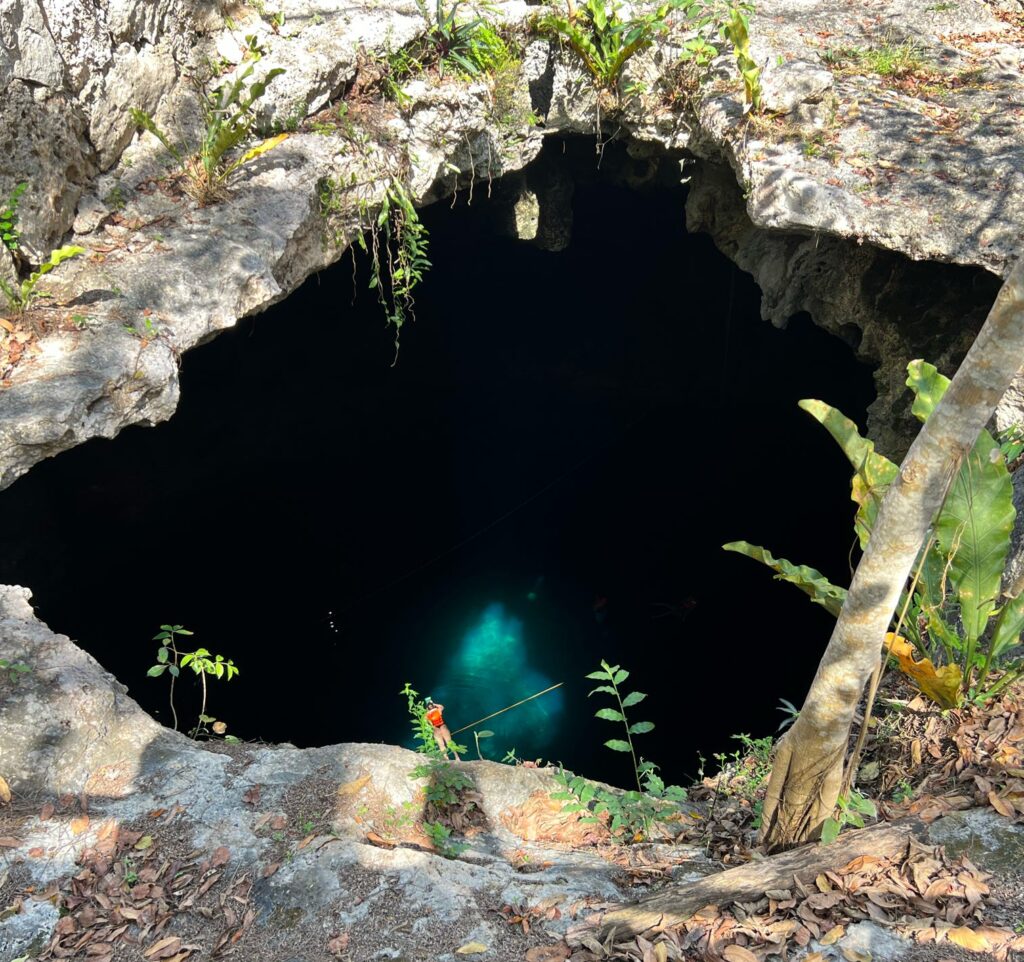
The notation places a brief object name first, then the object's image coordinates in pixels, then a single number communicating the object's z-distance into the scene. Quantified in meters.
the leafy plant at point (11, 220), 4.01
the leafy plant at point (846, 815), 2.65
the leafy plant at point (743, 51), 5.21
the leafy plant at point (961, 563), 3.35
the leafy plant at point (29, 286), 4.07
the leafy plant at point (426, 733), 3.67
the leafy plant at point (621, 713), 3.07
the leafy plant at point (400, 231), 5.22
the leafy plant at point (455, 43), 5.46
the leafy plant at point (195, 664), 3.69
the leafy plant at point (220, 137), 4.73
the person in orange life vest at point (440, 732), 3.79
